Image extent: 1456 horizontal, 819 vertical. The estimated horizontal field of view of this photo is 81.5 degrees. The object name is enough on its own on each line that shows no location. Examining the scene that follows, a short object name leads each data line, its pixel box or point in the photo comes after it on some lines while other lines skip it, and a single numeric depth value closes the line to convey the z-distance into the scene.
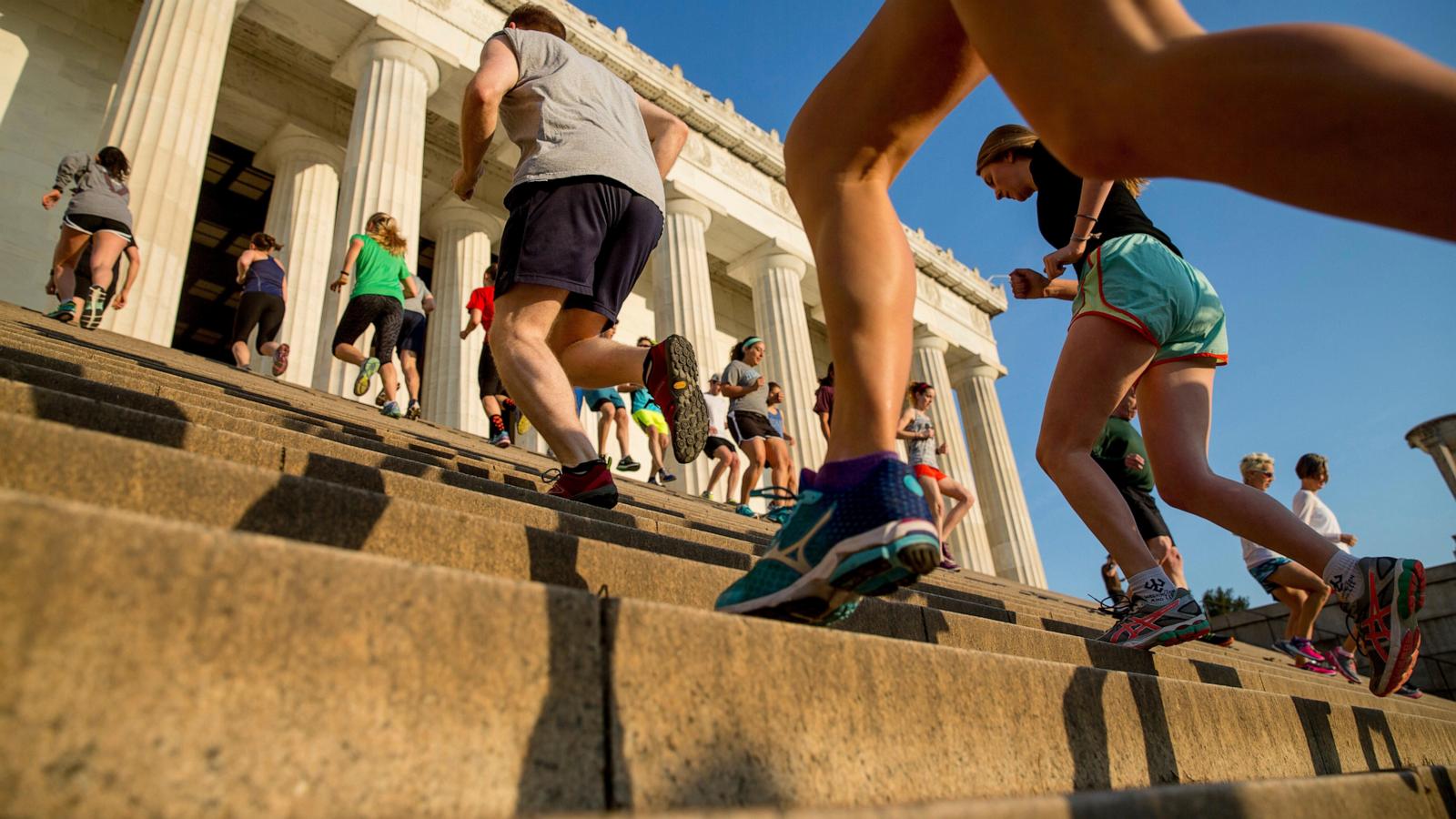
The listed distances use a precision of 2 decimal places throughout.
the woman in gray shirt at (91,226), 6.89
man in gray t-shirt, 2.94
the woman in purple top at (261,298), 8.34
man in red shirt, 7.95
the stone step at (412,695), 0.74
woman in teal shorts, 2.73
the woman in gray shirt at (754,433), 8.56
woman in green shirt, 7.99
